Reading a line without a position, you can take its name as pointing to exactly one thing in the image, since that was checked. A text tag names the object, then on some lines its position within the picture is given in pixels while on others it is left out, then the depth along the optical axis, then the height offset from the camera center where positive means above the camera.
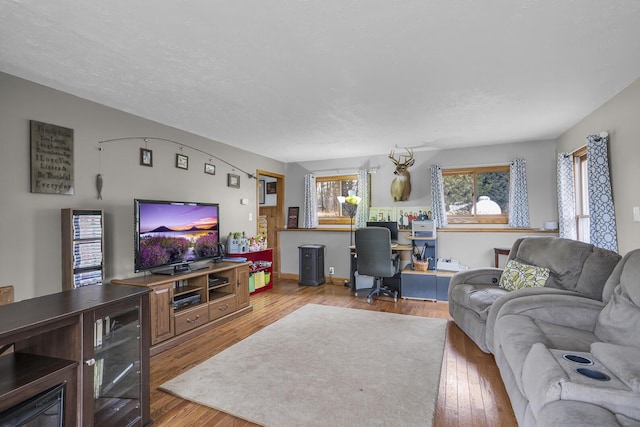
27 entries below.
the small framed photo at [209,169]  4.30 +0.71
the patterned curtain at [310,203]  5.93 +0.29
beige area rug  1.95 -1.20
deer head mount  5.16 +0.63
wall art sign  2.53 +0.53
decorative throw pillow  2.76 -0.56
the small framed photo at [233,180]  4.71 +0.59
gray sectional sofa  1.18 -0.67
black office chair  4.35 -0.51
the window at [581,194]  3.84 +0.26
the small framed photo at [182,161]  3.87 +0.74
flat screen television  3.07 -0.16
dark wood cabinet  1.30 -0.63
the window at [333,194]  5.85 +0.45
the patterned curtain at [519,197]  4.55 +0.27
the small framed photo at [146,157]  3.43 +0.70
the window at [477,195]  4.84 +0.34
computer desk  4.47 -0.96
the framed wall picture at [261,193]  7.01 +0.58
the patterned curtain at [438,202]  4.98 +0.24
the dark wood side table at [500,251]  4.55 -0.51
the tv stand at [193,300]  2.94 -0.88
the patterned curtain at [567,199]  3.98 +0.20
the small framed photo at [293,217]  6.12 +0.03
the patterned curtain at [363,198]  5.49 +0.34
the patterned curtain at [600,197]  2.96 +0.17
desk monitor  5.12 -0.14
